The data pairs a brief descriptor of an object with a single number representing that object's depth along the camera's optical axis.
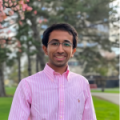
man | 1.61
